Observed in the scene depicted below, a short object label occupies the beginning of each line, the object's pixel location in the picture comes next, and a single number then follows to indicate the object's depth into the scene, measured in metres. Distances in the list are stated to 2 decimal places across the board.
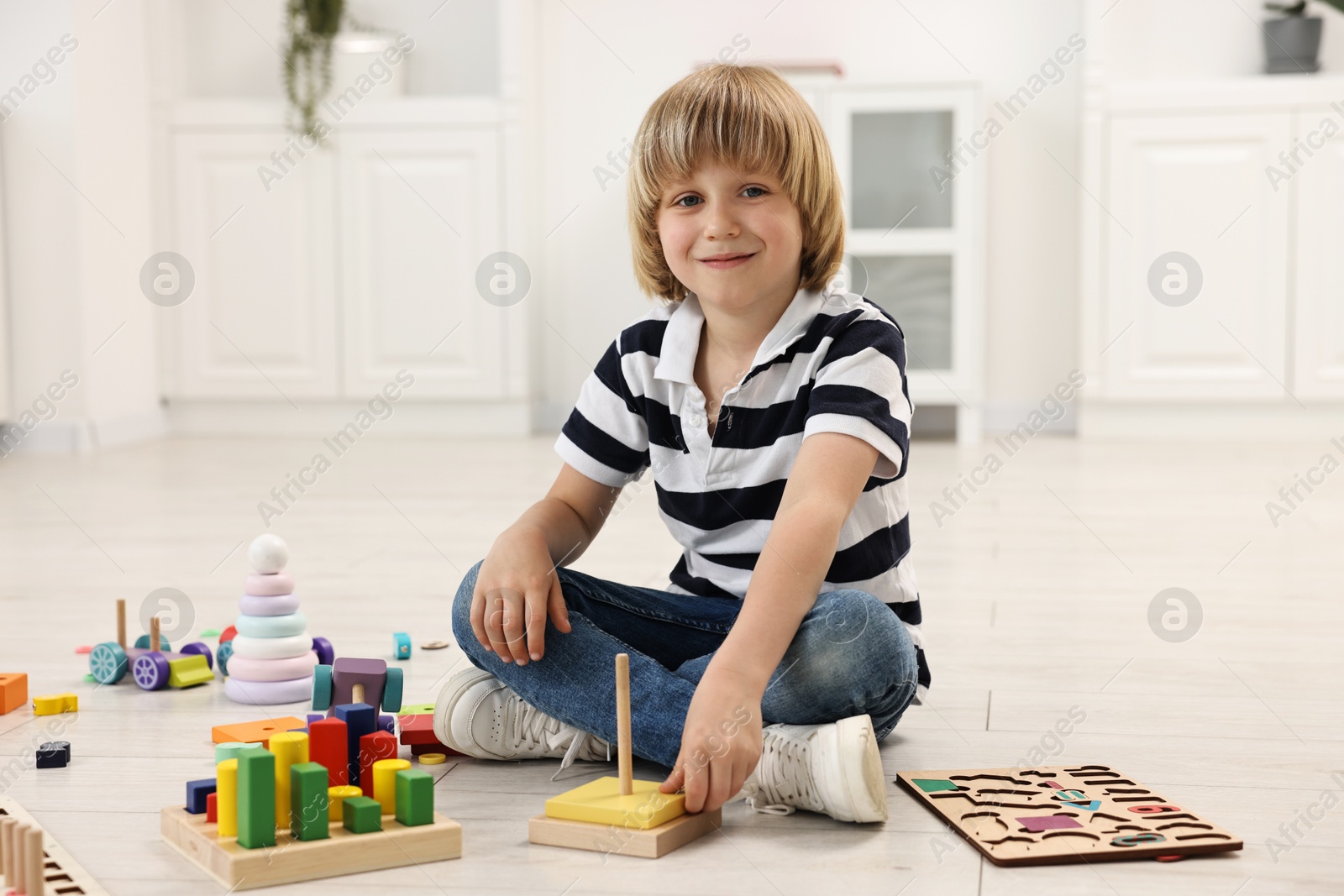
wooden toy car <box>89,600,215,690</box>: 3.25
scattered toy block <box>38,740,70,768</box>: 2.98
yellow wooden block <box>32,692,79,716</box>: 3.14
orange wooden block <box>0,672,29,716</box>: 3.16
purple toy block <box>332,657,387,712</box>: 3.07
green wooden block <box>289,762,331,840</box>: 2.73
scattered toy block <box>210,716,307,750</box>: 3.05
